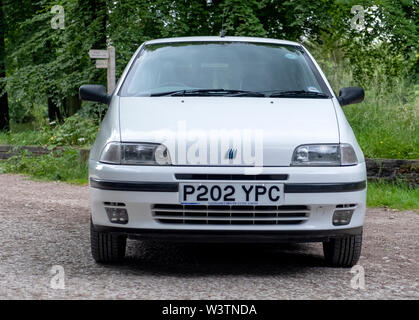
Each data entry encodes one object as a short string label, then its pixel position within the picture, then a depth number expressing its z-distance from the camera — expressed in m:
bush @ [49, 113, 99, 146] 12.38
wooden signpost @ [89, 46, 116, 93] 12.56
